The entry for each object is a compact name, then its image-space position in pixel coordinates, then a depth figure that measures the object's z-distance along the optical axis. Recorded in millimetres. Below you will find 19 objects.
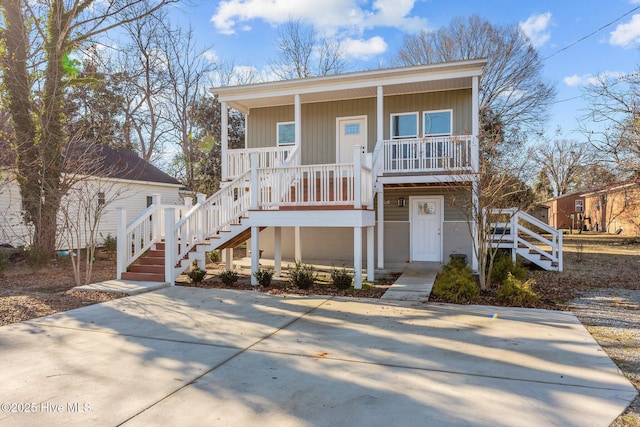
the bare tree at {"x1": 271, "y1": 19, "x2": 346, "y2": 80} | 24516
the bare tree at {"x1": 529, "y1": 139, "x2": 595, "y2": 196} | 36725
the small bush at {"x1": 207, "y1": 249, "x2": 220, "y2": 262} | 12150
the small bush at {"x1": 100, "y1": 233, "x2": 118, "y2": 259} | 12438
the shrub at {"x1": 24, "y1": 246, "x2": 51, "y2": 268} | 9656
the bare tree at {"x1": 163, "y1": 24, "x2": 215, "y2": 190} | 23281
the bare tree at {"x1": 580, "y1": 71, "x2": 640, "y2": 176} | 13461
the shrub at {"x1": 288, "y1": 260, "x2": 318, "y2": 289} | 7652
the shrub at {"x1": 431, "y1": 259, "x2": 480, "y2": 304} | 6664
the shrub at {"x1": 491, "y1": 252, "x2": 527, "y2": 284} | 8004
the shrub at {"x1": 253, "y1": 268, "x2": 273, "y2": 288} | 7965
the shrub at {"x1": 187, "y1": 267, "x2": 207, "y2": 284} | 8172
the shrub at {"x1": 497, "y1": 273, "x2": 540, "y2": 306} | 6320
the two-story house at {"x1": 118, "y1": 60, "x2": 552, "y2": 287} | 8070
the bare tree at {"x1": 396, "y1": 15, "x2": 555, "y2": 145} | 22859
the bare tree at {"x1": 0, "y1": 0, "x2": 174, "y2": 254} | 10375
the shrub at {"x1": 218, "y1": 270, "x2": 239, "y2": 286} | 8070
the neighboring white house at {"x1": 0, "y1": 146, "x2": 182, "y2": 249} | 12469
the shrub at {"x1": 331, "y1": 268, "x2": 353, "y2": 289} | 7586
